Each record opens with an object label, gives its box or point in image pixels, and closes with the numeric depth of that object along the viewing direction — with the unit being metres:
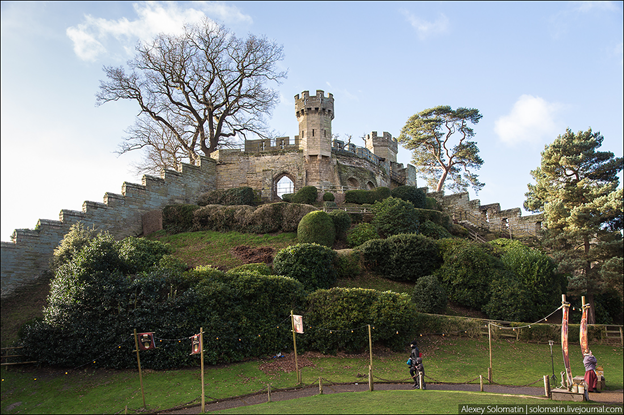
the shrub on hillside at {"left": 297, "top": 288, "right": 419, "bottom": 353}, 16.36
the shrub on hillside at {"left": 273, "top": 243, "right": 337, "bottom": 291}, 19.77
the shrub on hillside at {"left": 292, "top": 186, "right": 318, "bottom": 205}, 29.77
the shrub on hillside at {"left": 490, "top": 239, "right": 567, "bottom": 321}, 20.25
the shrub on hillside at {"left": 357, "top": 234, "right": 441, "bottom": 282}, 22.20
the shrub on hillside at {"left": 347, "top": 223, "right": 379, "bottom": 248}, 24.70
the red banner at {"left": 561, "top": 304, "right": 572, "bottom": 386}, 11.50
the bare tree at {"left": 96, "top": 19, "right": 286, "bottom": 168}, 32.94
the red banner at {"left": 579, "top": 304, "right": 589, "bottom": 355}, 12.05
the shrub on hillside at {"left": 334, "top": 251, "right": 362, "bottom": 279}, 21.77
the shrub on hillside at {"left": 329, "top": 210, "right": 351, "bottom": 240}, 25.22
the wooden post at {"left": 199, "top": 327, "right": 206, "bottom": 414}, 11.65
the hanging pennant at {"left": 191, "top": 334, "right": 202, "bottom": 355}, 12.83
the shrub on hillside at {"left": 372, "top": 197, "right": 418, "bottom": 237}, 25.59
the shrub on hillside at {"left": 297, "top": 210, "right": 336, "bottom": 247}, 23.75
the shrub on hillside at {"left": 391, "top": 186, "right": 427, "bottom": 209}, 30.78
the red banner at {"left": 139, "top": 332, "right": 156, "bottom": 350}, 13.20
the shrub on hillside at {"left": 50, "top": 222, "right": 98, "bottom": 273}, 20.14
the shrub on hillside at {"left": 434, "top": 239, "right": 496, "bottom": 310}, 20.50
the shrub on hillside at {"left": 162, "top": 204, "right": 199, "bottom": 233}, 27.64
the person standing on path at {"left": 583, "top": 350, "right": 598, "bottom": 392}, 11.79
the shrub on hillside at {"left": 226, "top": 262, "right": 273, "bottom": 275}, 19.08
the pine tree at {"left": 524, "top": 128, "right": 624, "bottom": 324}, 19.92
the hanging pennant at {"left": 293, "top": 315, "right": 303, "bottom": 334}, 14.10
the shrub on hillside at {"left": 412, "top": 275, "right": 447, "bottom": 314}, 19.31
